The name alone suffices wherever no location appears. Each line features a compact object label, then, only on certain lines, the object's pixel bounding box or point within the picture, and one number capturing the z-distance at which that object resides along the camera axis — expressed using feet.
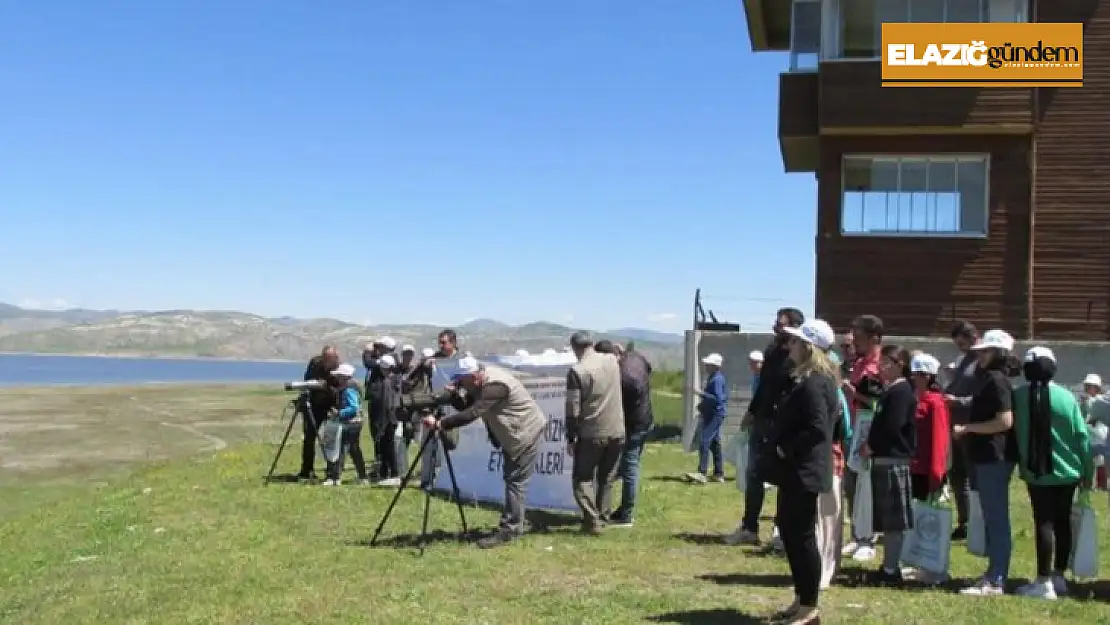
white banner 41.52
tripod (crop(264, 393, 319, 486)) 50.48
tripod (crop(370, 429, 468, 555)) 34.71
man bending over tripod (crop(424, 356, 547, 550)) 34.71
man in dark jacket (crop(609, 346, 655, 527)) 38.96
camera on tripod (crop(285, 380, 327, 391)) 49.43
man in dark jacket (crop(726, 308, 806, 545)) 31.24
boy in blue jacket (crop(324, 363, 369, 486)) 49.88
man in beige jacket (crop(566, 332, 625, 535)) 36.37
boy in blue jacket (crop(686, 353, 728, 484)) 53.06
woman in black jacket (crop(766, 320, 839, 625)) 23.21
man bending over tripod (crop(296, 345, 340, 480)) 50.88
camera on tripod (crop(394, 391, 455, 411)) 35.06
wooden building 72.49
